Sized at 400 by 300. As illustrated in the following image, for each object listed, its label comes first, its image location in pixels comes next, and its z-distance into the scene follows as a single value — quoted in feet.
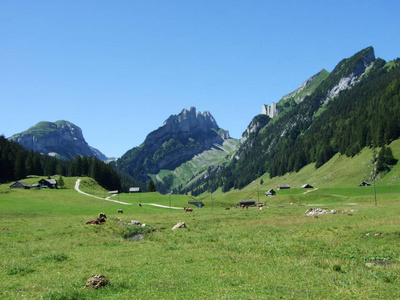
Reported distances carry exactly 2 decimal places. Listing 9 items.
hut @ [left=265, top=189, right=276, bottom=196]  510.42
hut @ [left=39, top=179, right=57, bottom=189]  493.36
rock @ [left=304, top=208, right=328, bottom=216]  218.79
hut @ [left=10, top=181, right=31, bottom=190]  451.12
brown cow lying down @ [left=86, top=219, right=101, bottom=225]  165.09
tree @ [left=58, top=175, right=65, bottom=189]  499.51
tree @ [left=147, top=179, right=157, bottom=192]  607.20
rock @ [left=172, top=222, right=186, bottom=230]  166.39
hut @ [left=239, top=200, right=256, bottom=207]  403.54
